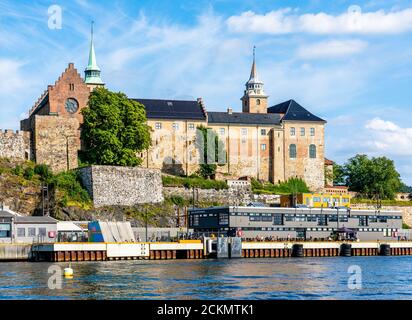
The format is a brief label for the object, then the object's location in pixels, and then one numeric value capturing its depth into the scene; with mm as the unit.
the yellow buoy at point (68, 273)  49531
